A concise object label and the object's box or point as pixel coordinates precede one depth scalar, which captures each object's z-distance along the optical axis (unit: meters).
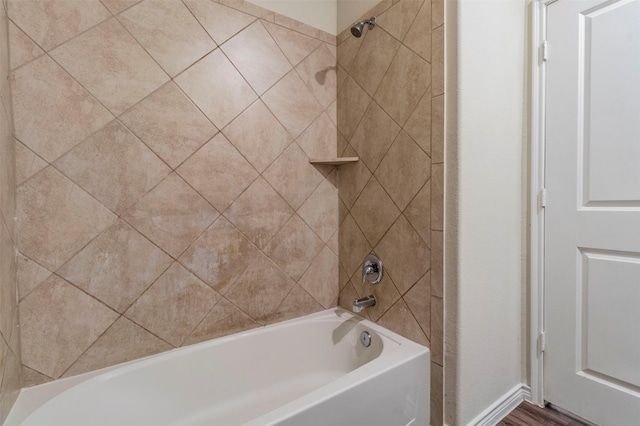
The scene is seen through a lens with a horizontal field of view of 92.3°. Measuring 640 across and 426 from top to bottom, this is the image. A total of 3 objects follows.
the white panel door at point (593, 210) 1.25
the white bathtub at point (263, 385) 1.07
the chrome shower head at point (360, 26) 1.53
